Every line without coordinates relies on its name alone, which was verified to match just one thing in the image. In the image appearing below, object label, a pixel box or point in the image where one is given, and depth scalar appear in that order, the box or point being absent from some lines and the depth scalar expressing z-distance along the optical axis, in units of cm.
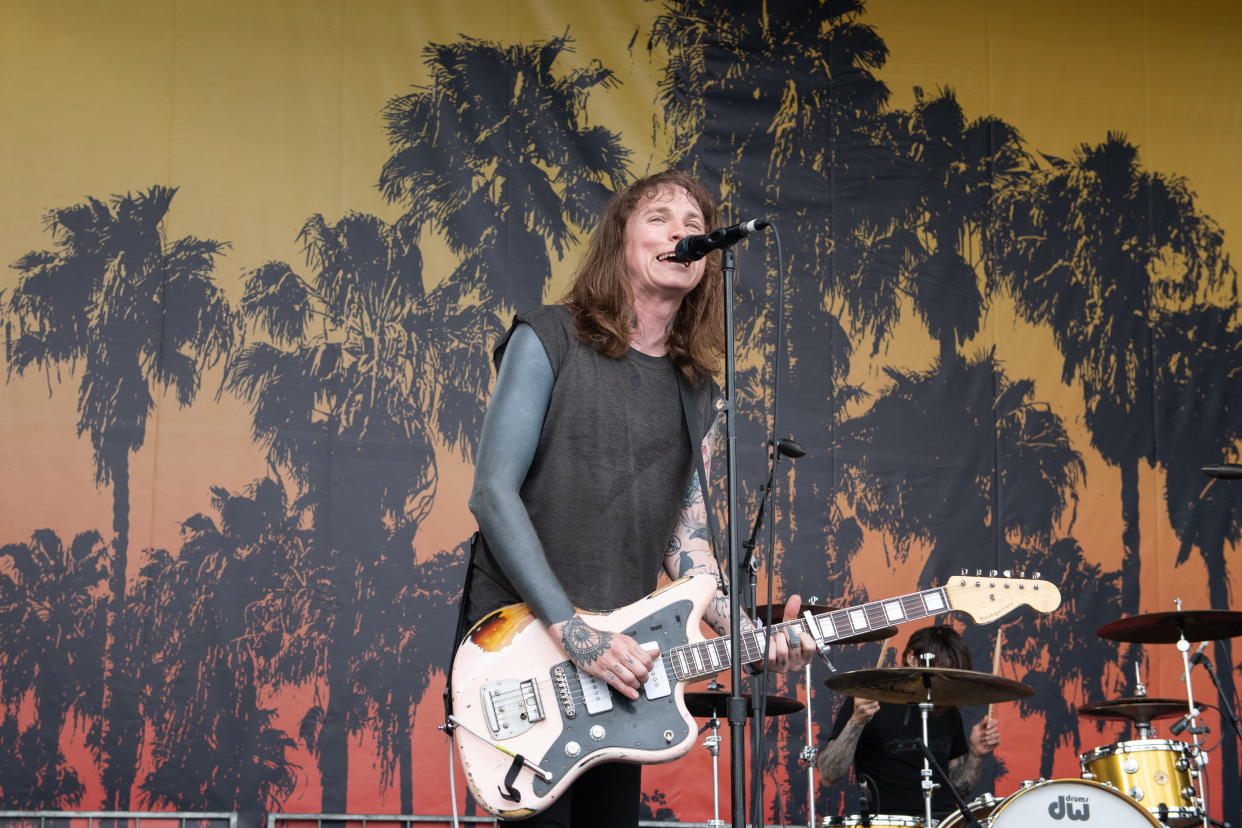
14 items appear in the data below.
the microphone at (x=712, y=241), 266
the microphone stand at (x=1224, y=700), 477
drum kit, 443
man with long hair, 270
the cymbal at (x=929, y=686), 443
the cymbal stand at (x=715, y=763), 462
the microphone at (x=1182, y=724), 486
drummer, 514
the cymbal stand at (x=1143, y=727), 536
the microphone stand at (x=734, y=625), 246
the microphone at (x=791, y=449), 415
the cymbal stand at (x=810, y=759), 495
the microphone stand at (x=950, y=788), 440
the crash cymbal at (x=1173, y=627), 491
